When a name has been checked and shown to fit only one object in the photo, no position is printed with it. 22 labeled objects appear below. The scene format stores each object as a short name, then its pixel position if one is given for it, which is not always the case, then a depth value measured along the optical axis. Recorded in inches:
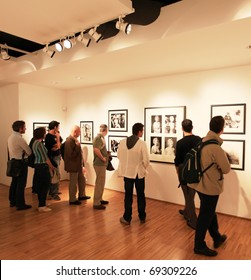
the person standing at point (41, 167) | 148.2
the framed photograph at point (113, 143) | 207.6
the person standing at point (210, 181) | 91.8
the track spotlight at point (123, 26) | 96.1
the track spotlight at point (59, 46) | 123.9
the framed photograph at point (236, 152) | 145.4
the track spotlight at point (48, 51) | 129.7
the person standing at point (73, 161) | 166.2
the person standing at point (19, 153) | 153.5
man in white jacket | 130.0
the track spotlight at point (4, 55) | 147.1
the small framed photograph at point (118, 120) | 200.4
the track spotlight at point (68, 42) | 117.0
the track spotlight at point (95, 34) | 106.8
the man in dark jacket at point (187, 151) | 129.5
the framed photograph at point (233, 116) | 144.7
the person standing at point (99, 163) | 154.4
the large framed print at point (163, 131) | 170.6
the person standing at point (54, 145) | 169.0
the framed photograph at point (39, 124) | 218.6
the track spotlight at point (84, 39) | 112.6
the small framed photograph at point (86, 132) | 228.4
